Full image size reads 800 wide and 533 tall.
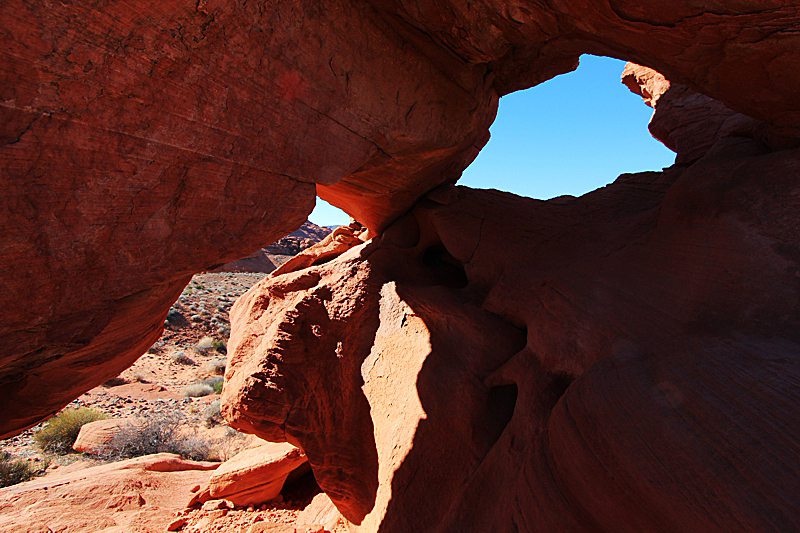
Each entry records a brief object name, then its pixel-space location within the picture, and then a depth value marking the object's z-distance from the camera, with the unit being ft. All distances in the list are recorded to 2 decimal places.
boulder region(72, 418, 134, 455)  26.99
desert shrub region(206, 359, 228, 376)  44.62
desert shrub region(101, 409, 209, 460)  26.55
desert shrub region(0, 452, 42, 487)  22.88
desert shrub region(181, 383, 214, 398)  38.32
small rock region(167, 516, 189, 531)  17.14
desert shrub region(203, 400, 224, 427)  32.77
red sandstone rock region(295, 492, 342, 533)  17.63
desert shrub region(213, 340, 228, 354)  52.65
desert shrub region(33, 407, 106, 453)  27.99
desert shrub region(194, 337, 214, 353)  51.57
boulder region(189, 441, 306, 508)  19.67
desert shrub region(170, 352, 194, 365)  47.50
